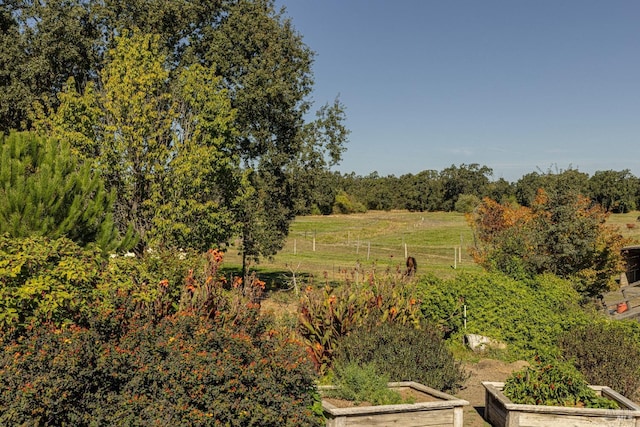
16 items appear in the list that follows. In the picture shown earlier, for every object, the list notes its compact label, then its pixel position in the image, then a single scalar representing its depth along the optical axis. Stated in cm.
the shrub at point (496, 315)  1137
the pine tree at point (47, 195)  1001
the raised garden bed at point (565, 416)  630
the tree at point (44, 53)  1950
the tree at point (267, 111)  2083
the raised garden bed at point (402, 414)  597
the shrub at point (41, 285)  599
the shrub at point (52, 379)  457
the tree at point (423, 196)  10869
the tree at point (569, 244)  1670
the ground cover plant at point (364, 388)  651
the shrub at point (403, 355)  757
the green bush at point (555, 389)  665
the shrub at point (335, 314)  855
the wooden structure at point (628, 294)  1642
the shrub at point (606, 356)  841
